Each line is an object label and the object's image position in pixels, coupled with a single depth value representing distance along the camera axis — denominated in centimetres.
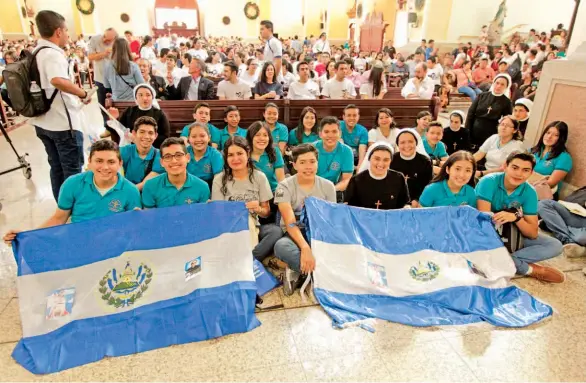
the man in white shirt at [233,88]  566
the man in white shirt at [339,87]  598
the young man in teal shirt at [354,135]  463
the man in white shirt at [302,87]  589
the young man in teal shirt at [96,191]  256
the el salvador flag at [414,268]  248
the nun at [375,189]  315
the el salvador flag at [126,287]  214
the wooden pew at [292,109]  491
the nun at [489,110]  529
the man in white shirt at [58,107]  312
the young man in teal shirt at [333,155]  376
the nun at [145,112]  414
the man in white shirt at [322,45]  1432
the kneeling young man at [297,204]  270
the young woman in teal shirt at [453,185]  299
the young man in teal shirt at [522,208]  295
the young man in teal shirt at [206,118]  436
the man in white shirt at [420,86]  686
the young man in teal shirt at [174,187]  283
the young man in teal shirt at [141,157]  333
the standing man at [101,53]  500
